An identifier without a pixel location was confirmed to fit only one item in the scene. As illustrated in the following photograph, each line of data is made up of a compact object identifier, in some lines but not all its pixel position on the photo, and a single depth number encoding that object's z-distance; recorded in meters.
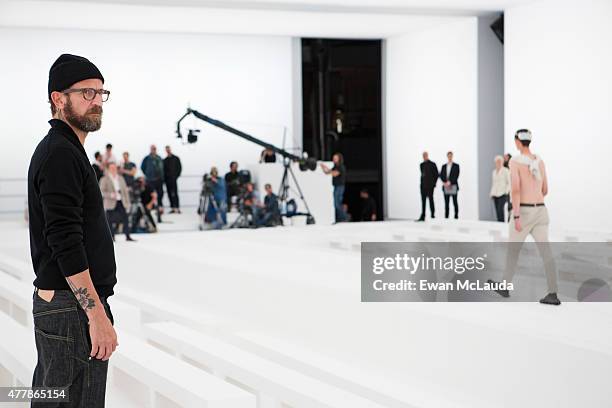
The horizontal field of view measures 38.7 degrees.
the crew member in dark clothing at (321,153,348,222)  17.62
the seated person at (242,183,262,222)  16.50
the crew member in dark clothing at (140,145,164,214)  18.48
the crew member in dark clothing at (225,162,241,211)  17.38
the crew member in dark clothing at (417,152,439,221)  18.22
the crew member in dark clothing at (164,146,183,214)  19.12
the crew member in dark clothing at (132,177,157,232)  15.93
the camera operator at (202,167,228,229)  16.88
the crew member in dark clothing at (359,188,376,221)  19.88
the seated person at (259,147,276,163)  18.36
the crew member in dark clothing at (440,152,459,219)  18.22
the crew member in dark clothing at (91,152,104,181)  13.87
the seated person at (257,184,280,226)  16.31
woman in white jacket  15.70
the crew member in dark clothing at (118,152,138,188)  15.26
